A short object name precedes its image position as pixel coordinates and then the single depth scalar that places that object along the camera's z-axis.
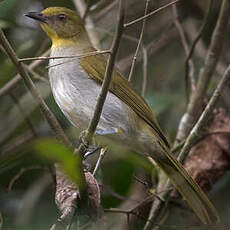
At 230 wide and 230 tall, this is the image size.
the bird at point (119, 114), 6.73
